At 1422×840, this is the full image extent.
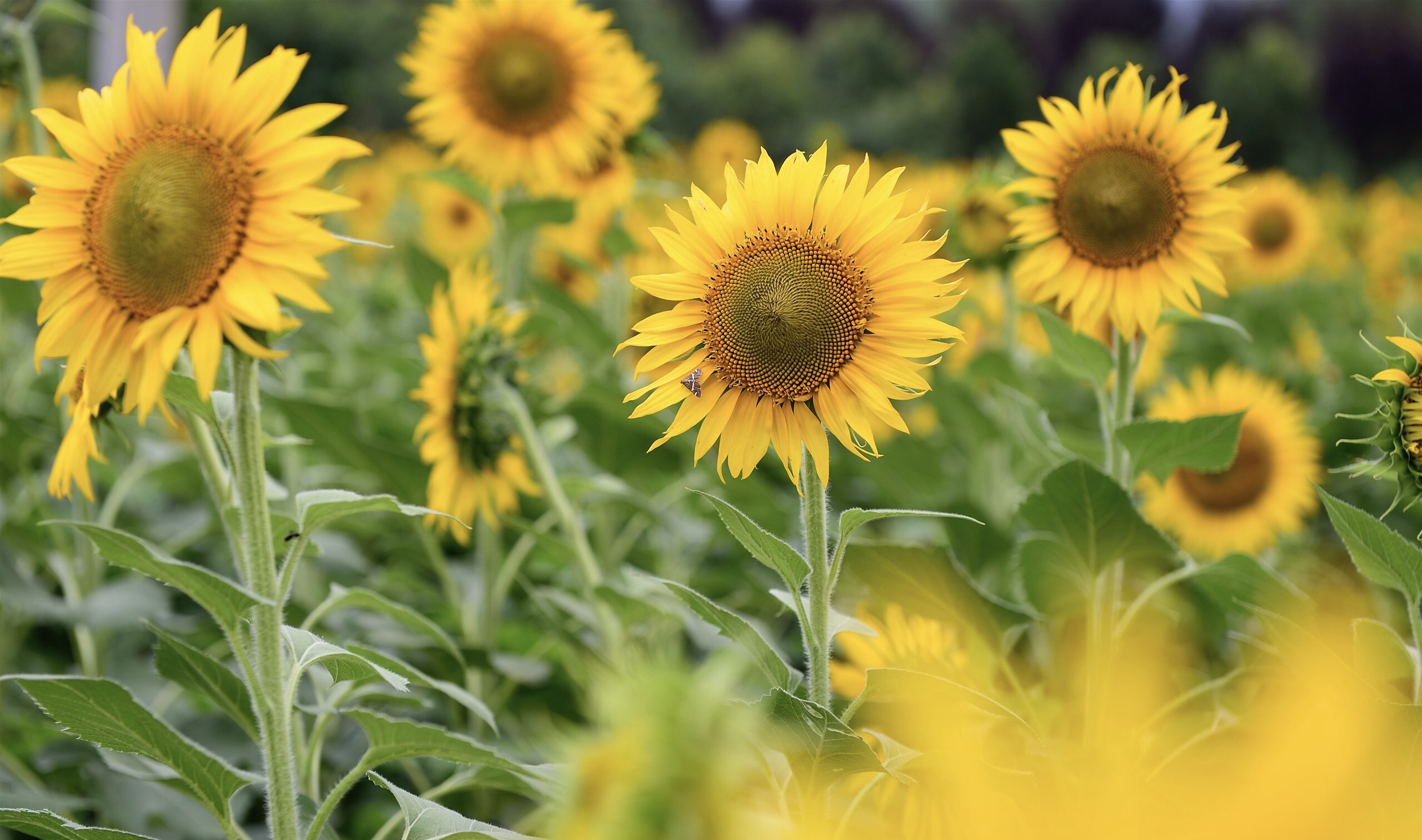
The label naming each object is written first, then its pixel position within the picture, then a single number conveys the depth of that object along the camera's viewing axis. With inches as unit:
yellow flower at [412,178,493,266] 238.1
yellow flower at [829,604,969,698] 85.5
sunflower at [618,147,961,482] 77.7
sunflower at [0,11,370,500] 74.2
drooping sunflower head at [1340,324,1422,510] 79.7
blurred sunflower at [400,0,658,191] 123.9
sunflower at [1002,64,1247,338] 87.8
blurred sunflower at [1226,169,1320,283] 218.3
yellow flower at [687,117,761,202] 254.1
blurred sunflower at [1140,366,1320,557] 112.0
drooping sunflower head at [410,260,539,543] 97.4
